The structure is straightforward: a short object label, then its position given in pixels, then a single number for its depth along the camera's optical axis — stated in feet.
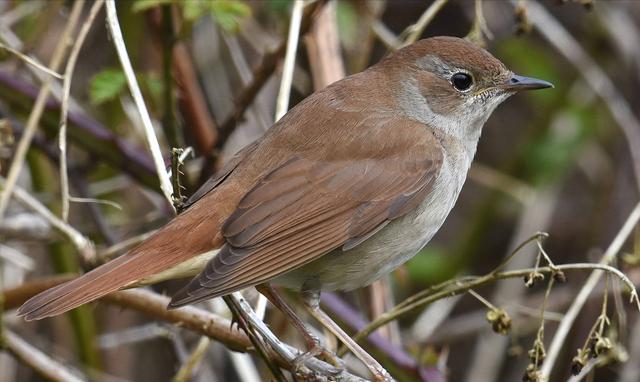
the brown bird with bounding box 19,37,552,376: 18.07
